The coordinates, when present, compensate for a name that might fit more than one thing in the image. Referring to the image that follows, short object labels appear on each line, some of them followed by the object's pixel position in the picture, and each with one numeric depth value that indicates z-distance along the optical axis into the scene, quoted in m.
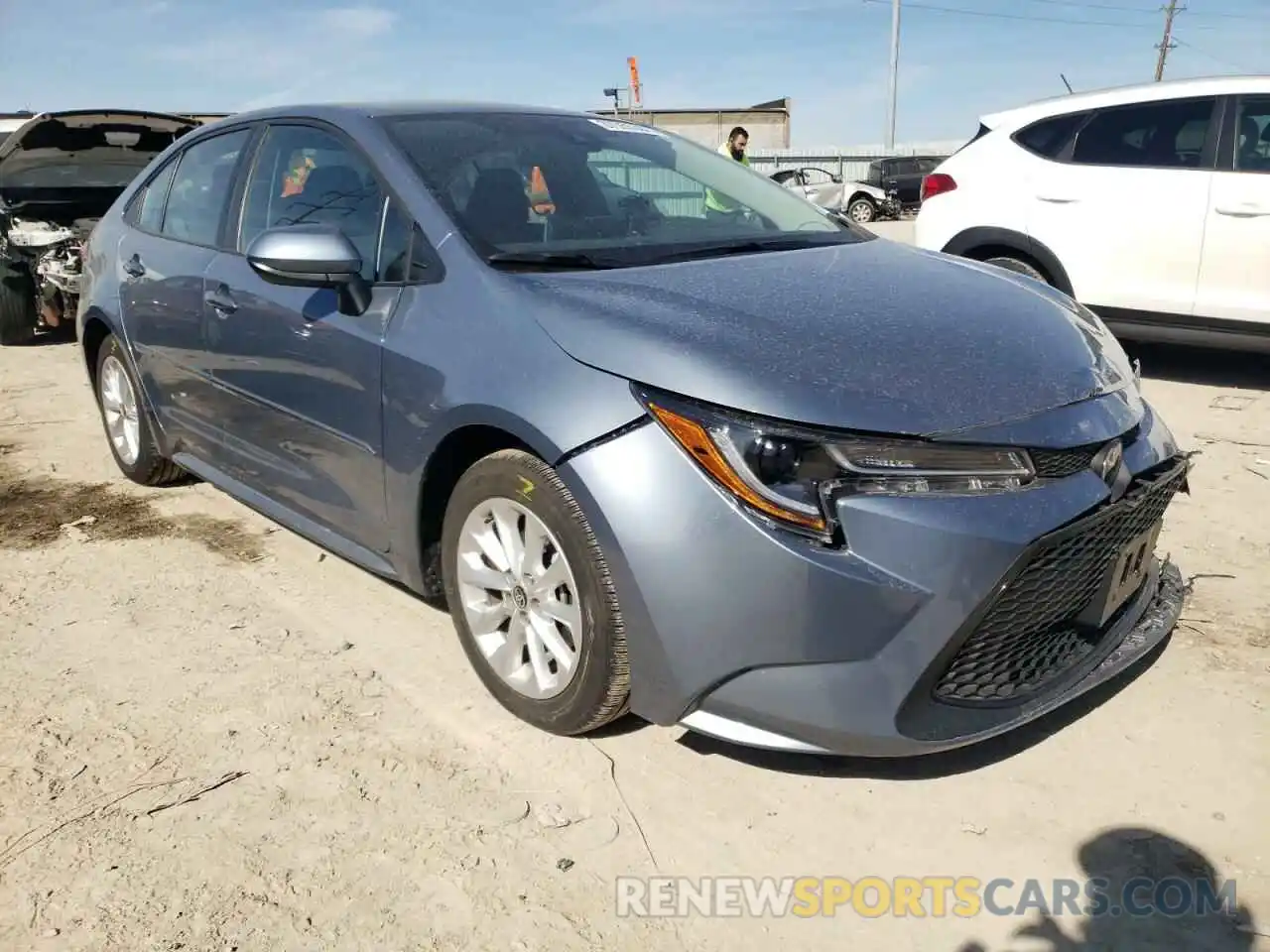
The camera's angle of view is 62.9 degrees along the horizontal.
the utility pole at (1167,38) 49.06
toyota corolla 2.03
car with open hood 7.91
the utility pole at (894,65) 27.91
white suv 5.52
